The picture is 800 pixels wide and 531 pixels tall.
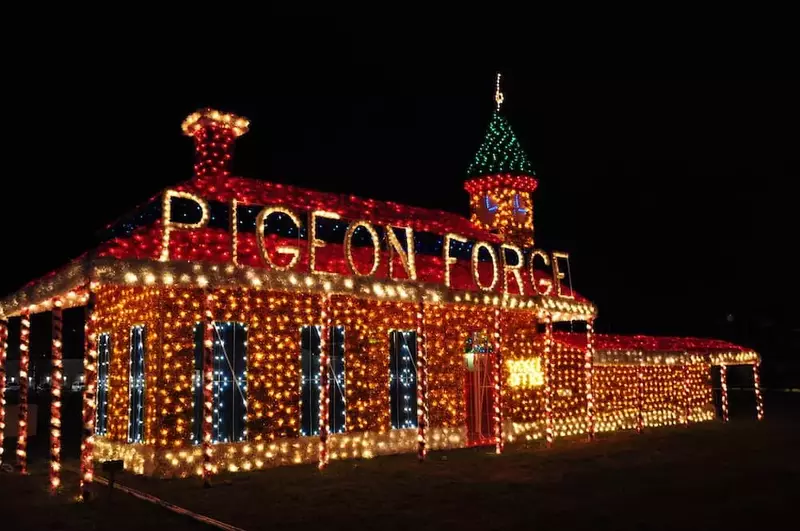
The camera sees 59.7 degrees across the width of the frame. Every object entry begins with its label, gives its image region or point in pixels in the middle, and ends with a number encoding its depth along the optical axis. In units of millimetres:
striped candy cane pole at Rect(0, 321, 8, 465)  13548
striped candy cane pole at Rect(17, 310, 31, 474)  13117
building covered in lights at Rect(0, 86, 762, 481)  11602
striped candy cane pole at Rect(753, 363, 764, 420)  22656
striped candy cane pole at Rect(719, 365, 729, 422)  22703
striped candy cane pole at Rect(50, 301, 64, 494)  10789
